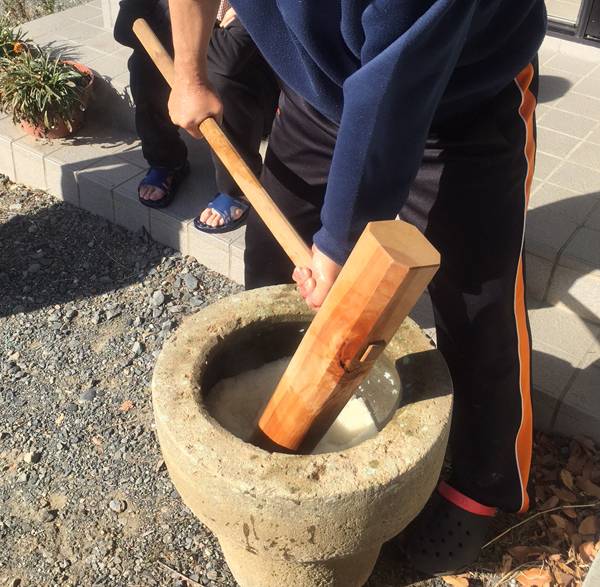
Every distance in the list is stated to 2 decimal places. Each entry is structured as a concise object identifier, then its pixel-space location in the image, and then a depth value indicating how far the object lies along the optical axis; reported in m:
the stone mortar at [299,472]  1.58
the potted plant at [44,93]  3.80
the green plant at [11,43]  4.10
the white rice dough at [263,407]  2.01
